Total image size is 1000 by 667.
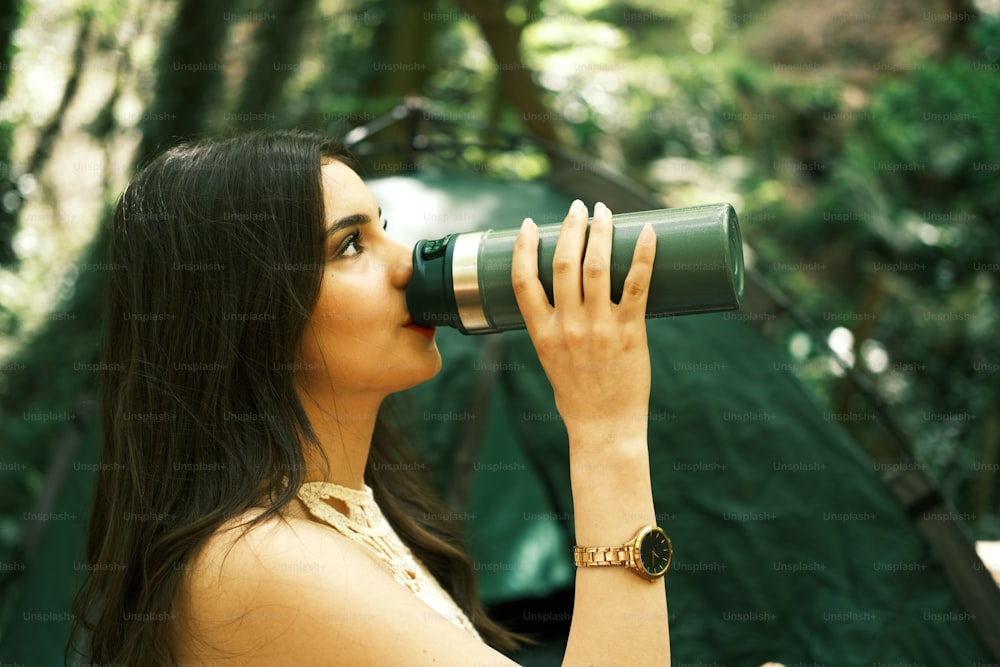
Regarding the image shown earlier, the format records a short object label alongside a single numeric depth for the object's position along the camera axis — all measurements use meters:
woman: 0.85
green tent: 1.61
